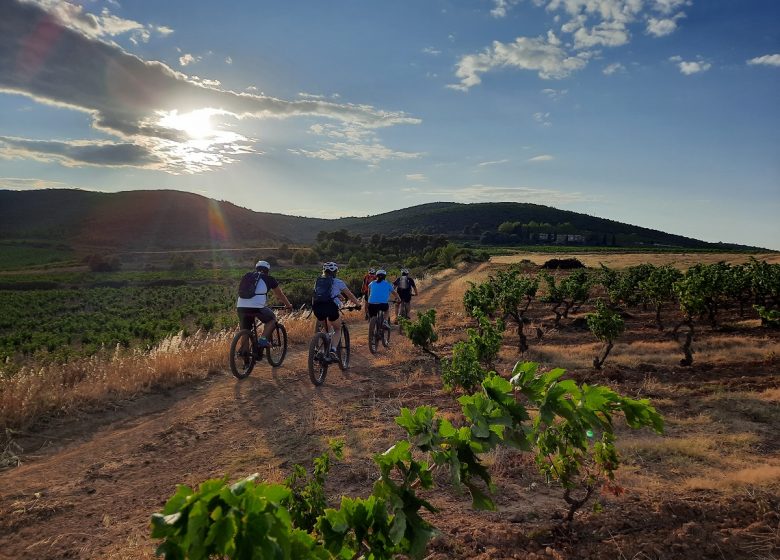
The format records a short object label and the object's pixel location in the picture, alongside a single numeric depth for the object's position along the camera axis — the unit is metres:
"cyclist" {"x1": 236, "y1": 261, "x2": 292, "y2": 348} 9.92
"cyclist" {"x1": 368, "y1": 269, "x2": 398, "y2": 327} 13.11
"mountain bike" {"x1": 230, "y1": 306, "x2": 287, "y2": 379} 10.13
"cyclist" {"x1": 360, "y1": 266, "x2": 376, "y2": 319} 16.08
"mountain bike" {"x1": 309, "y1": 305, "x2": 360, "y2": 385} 9.96
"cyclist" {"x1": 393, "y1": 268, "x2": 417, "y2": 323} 16.78
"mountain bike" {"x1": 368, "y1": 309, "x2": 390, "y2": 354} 13.80
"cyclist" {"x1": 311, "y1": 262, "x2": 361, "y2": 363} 10.01
